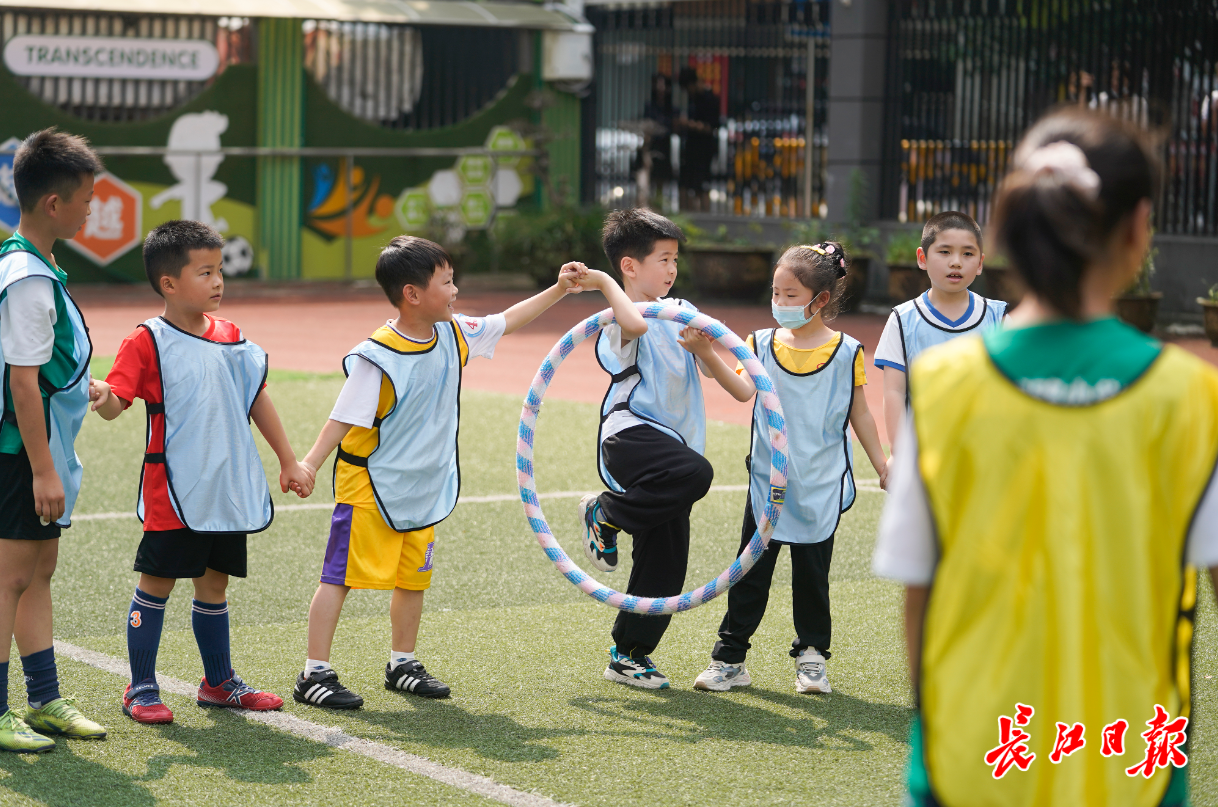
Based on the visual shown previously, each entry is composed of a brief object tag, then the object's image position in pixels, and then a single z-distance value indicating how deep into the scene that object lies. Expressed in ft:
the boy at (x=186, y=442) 29.40
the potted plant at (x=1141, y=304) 101.19
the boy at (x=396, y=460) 31.19
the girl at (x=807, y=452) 32.63
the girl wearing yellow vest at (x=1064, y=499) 13.34
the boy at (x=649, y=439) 32.53
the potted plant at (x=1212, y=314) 97.04
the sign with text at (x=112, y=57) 126.82
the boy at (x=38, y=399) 26.76
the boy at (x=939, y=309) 33.55
